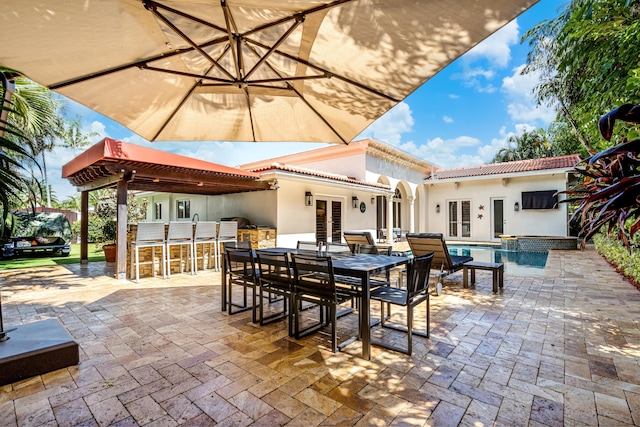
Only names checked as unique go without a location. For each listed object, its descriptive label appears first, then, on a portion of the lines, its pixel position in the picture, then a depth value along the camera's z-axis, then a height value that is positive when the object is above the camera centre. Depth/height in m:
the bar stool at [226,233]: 7.97 -0.39
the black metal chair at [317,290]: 3.05 -0.78
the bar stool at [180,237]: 7.05 -0.42
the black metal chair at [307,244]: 5.19 -0.46
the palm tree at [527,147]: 22.23 +5.41
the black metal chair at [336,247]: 5.50 -0.53
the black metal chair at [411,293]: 3.07 -0.85
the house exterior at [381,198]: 9.60 +0.84
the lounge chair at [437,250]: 5.52 -0.62
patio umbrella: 2.32 +1.52
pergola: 6.01 +1.09
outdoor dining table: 2.93 -0.53
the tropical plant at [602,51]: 3.49 +2.22
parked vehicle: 10.12 -0.64
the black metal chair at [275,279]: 3.47 -0.74
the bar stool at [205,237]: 7.52 -0.46
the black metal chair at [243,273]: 3.93 -0.77
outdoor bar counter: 7.04 -0.78
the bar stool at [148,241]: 6.59 -0.49
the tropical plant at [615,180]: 0.91 +0.17
